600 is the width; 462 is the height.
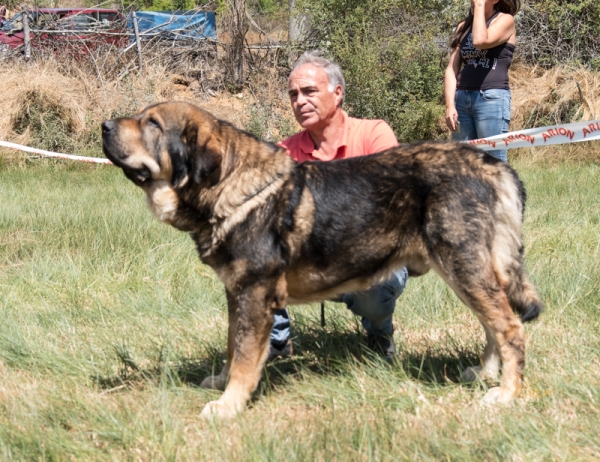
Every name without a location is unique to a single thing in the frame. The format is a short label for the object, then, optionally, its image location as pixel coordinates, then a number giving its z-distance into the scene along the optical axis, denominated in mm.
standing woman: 6105
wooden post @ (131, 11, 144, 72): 15841
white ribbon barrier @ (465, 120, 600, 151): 7820
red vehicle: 14867
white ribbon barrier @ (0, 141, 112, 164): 8394
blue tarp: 16578
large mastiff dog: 3504
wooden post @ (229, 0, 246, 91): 15953
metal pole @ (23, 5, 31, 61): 14406
